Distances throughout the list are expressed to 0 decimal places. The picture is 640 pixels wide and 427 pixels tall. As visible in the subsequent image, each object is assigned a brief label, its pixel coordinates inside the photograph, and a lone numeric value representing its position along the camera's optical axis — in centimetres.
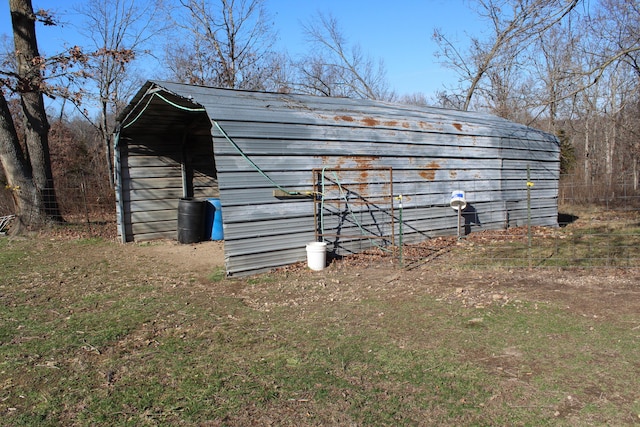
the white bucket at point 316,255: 708
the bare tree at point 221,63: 2064
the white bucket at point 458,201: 930
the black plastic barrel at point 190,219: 1001
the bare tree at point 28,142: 1084
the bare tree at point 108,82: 2114
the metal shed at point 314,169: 688
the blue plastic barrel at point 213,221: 1050
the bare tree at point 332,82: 2250
